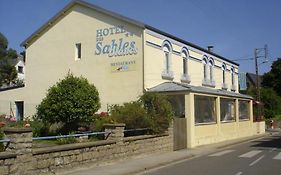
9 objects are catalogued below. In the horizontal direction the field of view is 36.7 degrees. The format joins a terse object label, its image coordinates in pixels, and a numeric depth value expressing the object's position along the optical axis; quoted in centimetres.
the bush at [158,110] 2044
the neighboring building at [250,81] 8640
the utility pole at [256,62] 4478
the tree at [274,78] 7956
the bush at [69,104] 2322
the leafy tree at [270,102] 6129
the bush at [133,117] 1969
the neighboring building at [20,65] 6785
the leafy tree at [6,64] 5739
